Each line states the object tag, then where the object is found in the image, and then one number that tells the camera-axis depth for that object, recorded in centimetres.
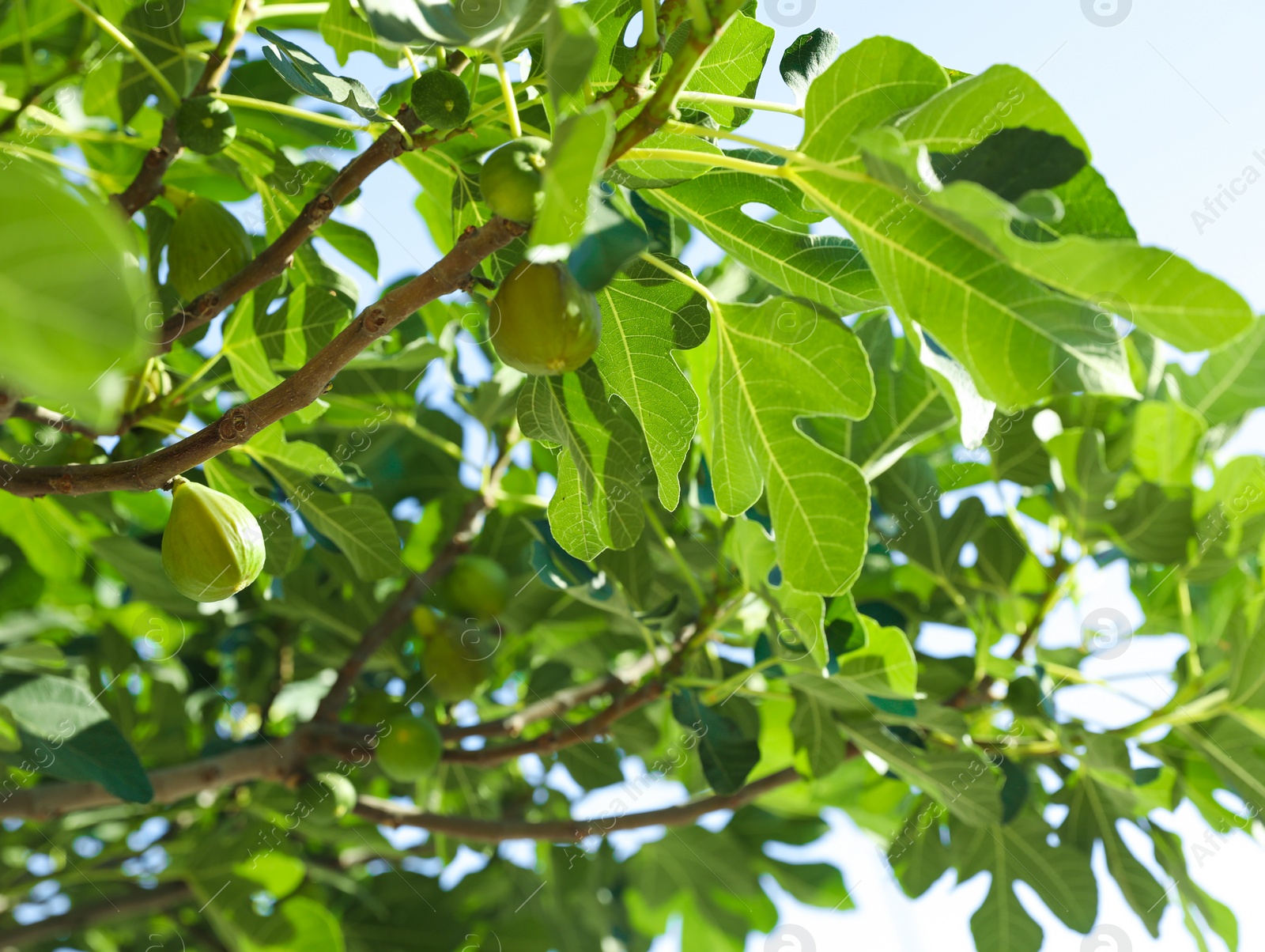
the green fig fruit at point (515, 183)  76
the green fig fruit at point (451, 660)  117
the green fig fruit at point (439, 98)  83
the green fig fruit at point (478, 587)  116
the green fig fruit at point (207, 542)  85
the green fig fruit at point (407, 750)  110
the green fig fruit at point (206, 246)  96
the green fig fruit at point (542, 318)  78
